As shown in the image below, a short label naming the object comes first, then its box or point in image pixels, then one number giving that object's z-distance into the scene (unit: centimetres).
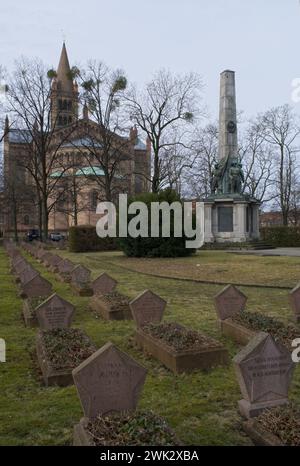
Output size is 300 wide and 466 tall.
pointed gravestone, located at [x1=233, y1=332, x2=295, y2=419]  448
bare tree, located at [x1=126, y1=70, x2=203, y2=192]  3812
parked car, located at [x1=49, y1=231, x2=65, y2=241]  5934
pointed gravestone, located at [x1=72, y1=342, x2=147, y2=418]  414
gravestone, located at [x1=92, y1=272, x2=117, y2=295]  1162
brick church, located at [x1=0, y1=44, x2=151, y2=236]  3938
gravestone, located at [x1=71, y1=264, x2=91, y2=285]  1353
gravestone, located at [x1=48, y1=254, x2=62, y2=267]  1890
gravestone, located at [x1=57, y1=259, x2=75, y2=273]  1683
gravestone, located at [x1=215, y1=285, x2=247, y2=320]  834
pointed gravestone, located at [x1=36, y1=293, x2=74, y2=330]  782
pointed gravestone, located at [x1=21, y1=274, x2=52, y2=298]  1115
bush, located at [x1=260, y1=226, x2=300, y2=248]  4042
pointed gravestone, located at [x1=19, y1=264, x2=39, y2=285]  1277
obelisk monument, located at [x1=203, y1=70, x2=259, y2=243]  3412
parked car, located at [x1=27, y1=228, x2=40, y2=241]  5837
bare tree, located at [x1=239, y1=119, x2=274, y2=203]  5153
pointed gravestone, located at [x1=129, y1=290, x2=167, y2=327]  801
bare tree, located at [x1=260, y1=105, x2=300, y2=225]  4938
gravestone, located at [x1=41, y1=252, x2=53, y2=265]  2100
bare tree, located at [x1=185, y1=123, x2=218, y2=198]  4853
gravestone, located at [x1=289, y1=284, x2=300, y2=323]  884
